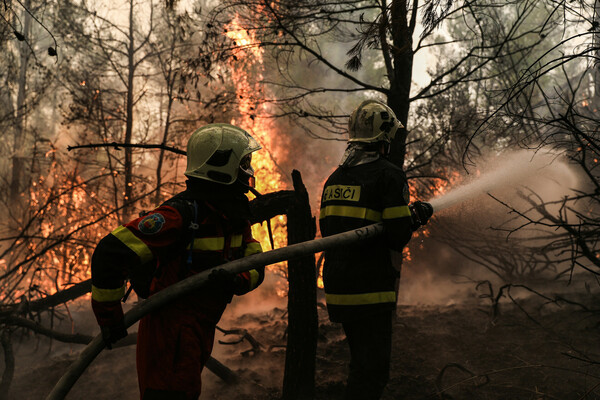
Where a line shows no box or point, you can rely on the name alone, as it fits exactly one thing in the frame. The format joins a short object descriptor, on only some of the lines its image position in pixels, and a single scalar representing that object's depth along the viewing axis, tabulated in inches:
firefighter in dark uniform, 108.0
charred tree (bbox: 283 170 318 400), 145.7
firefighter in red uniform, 78.4
